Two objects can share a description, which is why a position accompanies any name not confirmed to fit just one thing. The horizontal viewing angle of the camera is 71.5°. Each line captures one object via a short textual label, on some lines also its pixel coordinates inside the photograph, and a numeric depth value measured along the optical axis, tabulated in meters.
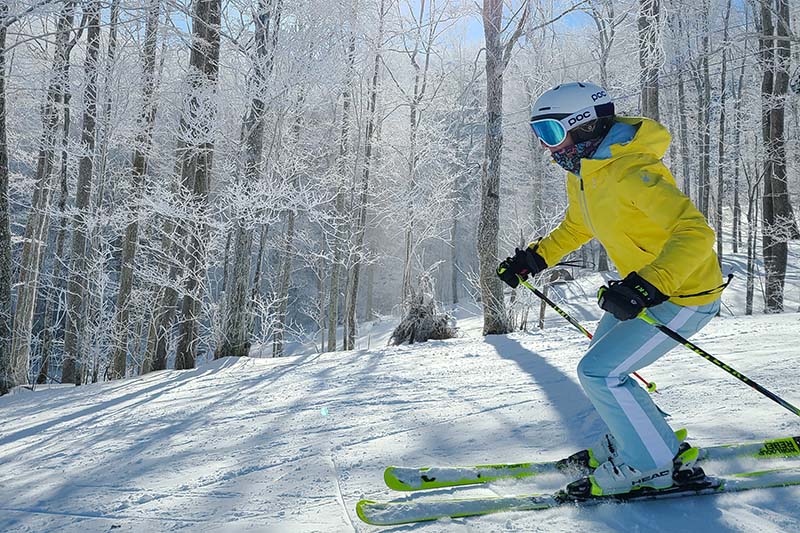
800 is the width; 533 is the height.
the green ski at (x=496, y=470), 2.64
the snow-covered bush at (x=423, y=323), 9.59
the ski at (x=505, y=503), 2.31
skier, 2.15
